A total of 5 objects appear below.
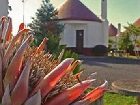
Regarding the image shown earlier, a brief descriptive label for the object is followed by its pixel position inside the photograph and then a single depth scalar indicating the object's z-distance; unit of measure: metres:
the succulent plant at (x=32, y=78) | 0.54
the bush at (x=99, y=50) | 15.77
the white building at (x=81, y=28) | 15.41
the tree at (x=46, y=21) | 14.54
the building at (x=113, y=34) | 20.74
